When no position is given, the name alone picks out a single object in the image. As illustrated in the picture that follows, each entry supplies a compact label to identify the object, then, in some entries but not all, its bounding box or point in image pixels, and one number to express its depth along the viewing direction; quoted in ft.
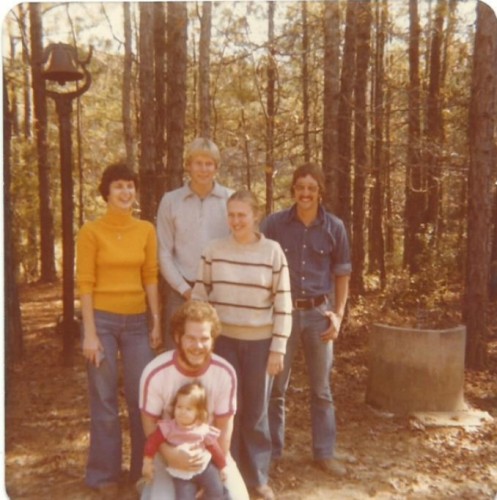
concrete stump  16.71
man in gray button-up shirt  12.27
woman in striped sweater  11.45
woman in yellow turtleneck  11.50
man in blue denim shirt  12.84
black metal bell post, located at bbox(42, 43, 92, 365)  13.60
